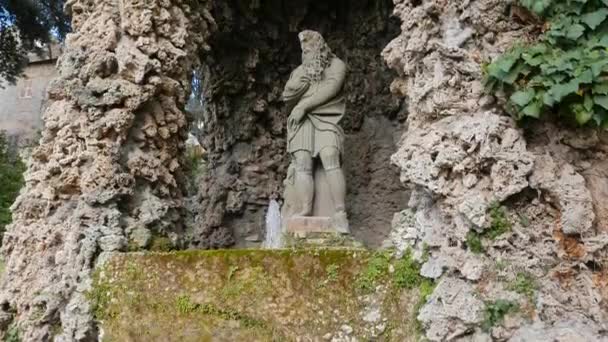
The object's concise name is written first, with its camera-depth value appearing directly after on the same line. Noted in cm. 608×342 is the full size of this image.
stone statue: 417
